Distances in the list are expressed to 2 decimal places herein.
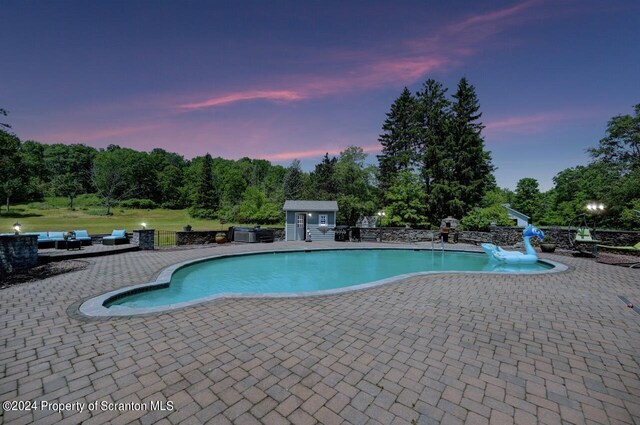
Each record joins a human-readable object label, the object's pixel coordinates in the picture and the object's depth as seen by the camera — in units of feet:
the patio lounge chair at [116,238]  45.03
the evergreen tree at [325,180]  118.32
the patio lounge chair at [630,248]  33.99
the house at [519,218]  121.49
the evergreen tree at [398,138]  108.06
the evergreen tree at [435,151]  91.09
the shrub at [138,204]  171.71
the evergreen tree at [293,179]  155.63
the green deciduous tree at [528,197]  173.47
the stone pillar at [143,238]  44.41
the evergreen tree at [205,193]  164.45
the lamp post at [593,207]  44.14
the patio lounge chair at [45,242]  40.16
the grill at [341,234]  66.39
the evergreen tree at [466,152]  89.92
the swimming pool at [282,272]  20.61
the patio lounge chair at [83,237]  43.48
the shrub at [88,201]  158.81
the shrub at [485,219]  66.03
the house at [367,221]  102.47
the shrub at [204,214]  158.92
